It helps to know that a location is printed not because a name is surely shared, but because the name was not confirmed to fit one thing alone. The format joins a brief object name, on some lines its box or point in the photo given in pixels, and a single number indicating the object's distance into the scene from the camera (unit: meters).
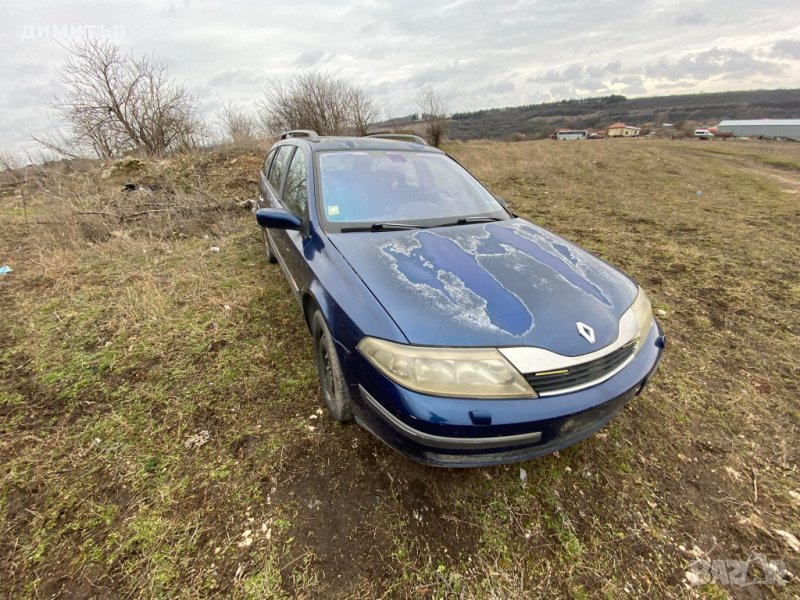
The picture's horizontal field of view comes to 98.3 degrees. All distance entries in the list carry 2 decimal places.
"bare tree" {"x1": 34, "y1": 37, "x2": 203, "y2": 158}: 14.61
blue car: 1.37
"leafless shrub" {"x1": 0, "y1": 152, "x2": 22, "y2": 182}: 8.72
